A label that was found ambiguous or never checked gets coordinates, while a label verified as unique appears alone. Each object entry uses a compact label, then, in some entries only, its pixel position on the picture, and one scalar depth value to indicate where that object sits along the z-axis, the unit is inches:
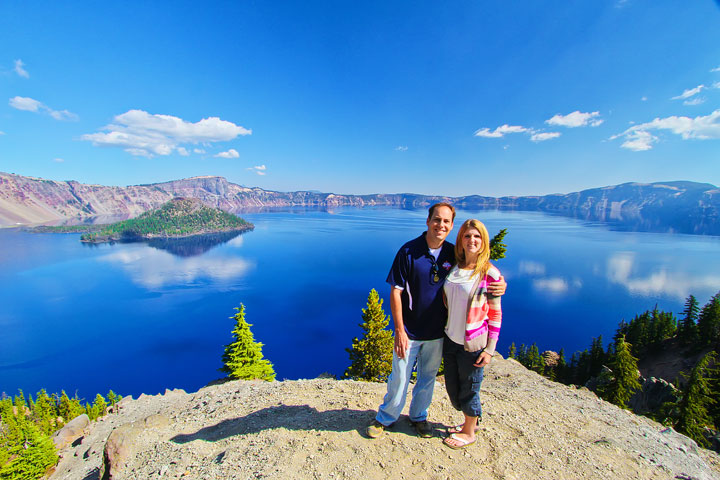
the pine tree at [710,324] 1216.8
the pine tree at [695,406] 507.2
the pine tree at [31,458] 432.1
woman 152.9
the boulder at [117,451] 231.4
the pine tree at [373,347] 693.9
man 163.2
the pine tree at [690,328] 1317.7
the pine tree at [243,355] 632.4
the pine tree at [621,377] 640.4
